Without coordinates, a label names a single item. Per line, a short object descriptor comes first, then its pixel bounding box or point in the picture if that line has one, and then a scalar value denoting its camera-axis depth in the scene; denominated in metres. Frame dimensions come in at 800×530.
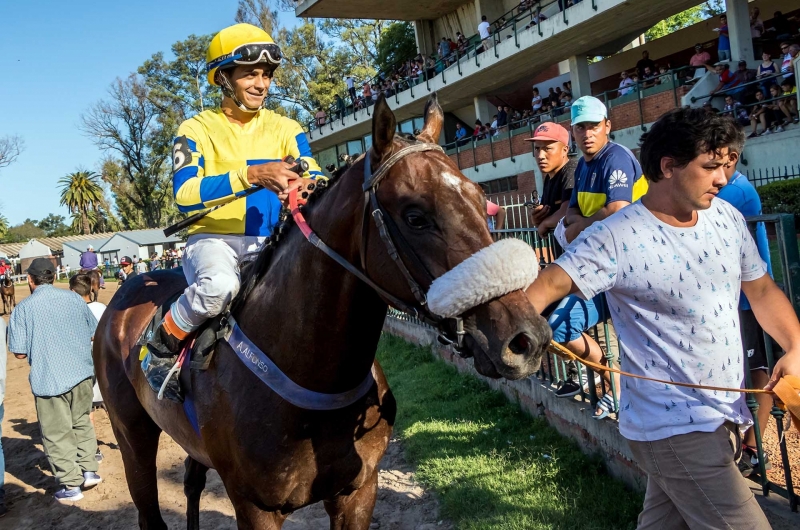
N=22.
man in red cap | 5.08
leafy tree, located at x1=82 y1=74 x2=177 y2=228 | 51.94
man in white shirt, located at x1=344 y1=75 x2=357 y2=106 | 35.94
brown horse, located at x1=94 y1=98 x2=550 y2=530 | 2.16
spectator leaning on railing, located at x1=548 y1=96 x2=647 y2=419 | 4.11
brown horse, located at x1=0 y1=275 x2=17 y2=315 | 24.36
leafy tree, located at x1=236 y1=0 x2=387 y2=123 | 43.91
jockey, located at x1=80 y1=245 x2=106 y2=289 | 11.50
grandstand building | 16.34
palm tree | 73.56
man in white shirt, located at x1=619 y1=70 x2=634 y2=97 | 18.00
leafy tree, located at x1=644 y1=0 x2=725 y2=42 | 39.05
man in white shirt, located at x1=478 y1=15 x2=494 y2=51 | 24.92
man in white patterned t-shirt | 2.17
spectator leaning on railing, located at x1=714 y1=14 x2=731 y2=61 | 16.20
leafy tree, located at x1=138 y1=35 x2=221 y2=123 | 50.88
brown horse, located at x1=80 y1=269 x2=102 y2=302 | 8.27
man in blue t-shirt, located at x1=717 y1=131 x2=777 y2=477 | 3.42
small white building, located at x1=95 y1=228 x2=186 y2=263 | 58.88
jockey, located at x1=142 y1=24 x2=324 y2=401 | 2.96
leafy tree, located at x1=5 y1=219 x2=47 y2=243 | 107.66
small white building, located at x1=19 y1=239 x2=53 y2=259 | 69.81
